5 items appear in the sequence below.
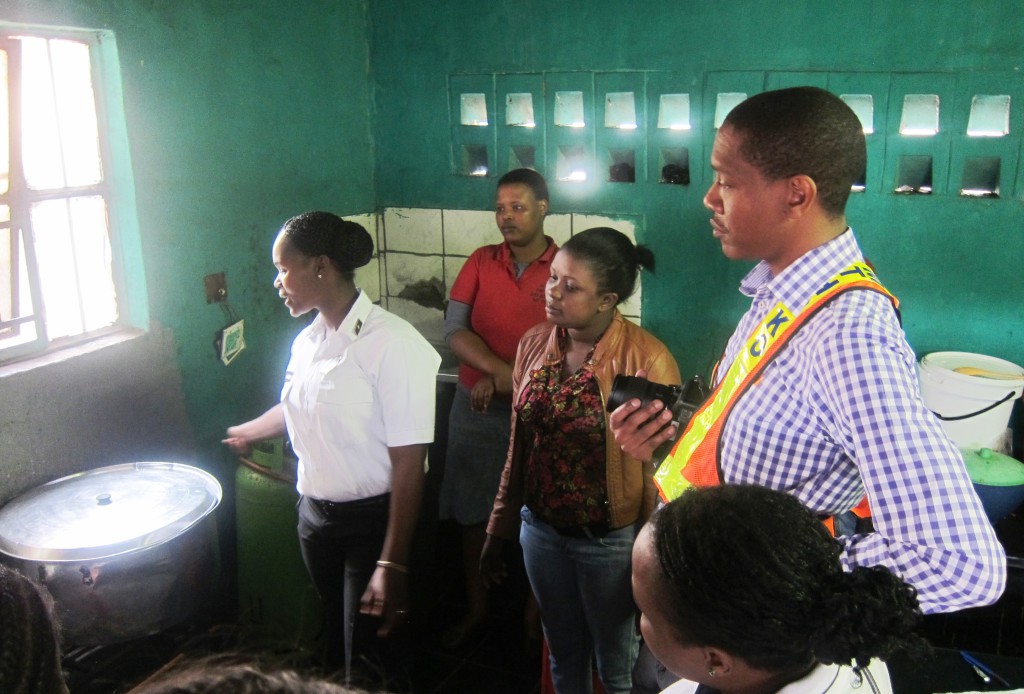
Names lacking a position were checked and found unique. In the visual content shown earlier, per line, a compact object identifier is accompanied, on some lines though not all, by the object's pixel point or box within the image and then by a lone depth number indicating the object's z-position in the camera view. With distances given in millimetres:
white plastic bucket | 2600
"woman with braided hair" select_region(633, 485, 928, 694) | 1011
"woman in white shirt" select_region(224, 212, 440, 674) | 2137
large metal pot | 2070
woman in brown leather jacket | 2117
